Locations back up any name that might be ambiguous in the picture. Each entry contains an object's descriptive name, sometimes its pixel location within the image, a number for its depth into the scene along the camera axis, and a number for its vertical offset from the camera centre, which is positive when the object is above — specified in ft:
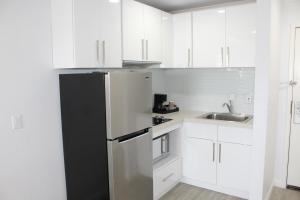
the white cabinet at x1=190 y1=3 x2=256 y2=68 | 9.36 +1.71
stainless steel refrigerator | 6.52 -1.54
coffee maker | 11.66 -1.31
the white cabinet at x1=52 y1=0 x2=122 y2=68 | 6.49 +1.32
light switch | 6.28 -1.10
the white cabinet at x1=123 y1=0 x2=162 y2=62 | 8.31 +1.76
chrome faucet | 11.12 -1.27
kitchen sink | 10.59 -1.73
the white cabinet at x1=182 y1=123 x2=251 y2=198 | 9.23 -3.36
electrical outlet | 10.66 -0.92
